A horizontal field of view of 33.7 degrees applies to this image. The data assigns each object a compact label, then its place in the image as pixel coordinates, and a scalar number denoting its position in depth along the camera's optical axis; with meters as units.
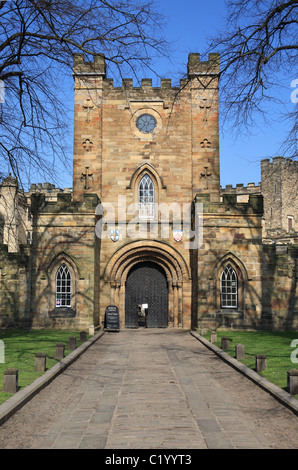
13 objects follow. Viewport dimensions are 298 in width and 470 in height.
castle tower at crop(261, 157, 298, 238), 57.28
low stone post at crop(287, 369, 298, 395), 8.34
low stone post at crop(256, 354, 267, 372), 10.63
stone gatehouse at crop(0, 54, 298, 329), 21.45
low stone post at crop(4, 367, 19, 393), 8.39
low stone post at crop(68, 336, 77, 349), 14.47
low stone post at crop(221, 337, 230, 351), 14.49
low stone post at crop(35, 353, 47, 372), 10.55
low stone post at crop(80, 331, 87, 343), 16.74
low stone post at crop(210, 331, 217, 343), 16.84
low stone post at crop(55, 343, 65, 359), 12.52
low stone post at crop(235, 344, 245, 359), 12.64
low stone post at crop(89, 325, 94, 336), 19.69
